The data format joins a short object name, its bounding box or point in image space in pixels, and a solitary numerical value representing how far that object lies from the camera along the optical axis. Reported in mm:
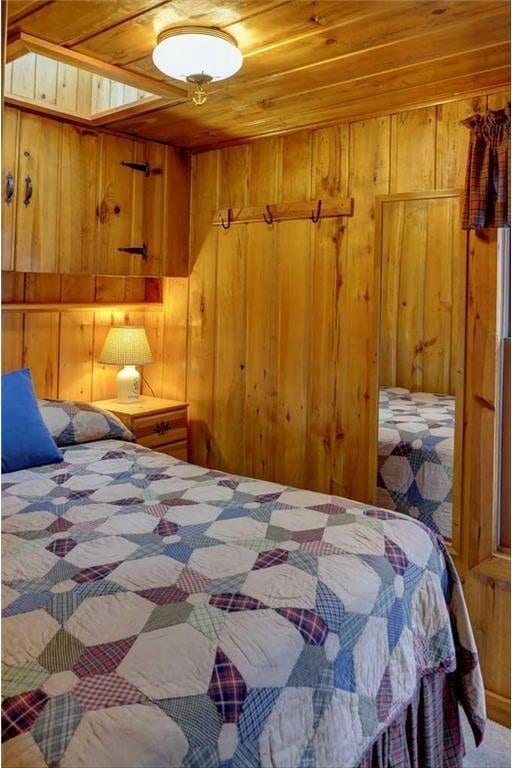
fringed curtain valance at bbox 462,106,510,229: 2256
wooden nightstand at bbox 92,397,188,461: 3254
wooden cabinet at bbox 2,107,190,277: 2857
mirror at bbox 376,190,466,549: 2514
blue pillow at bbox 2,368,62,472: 2434
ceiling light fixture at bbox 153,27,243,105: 1899
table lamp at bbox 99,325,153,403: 3320
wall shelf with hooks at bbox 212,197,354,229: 2861
